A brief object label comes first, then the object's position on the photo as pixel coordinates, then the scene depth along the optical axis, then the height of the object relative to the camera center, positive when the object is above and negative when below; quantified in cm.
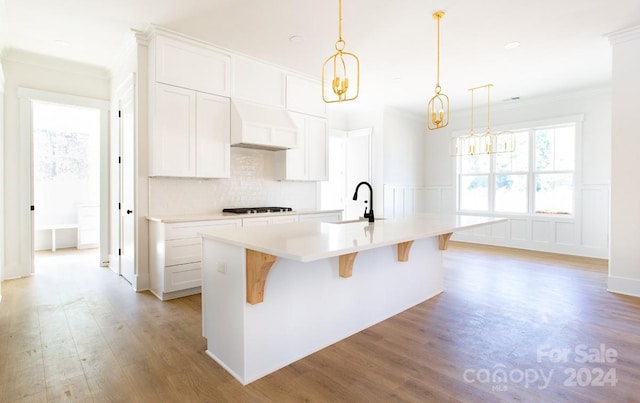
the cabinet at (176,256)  339 -65
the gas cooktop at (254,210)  409 -18
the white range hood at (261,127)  403 +88
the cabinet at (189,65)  354 +150
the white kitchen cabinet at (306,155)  479 +62
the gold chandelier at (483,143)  645 +111
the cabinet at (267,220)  386 -29
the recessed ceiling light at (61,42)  378 +180
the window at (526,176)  589 +39
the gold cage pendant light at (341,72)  435 +181
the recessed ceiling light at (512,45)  382 +178
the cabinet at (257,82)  418 +152
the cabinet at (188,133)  358 +73
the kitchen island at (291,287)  187 -62
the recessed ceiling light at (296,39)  368 +179
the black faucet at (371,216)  293 -19
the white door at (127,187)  384 +11
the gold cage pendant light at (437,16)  309 +174
